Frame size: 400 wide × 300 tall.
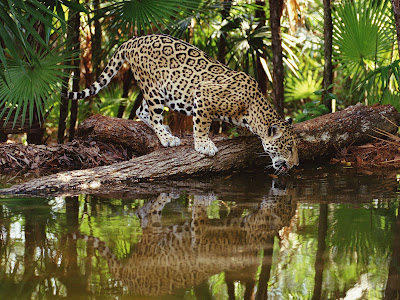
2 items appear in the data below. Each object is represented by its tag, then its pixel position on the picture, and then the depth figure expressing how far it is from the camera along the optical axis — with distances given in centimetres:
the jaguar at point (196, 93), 1148
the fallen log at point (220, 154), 1043
